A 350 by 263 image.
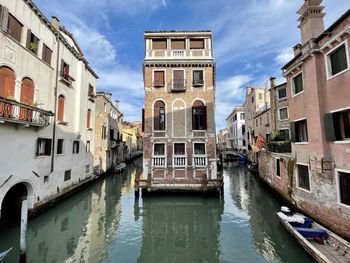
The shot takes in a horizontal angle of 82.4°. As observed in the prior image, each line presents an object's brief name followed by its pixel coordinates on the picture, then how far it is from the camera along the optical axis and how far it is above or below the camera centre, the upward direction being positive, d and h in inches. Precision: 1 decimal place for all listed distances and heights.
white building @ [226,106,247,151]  1798.1 +186.1
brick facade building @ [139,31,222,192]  603.5 +124.2
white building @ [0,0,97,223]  357.5 +100.1
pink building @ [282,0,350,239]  311.7 +51.3
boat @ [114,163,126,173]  1042.1 -98.5
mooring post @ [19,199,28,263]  265.1 -112.4
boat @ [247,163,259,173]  1041.2 -105.2
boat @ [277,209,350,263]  248.8 -131.0
